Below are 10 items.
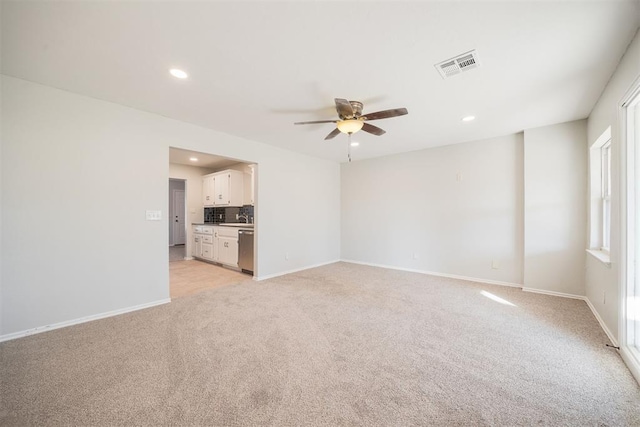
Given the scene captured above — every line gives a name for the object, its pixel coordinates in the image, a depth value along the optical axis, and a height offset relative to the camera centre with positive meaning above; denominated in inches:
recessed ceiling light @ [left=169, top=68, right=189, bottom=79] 80.0 +48.7
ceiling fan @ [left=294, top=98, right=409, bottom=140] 90.8 +39.6
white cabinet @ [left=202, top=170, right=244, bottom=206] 215.2 +23.2
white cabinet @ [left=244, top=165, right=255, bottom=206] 217.0 +23.8
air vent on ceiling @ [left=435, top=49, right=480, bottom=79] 72.7 +48.6
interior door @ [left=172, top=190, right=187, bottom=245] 324.5 -7.8
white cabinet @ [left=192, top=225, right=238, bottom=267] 191.9 -28.3
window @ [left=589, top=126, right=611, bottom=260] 112.1 +7.8
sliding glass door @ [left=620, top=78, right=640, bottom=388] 70.8 -3.6
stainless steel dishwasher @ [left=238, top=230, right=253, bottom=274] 173.6 -29.0
